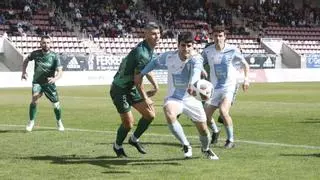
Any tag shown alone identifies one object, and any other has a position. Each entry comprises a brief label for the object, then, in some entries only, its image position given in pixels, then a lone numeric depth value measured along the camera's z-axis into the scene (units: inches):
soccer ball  544.9
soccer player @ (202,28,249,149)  682.2
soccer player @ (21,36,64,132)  838.7
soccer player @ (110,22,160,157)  573.1
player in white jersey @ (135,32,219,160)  558.1
